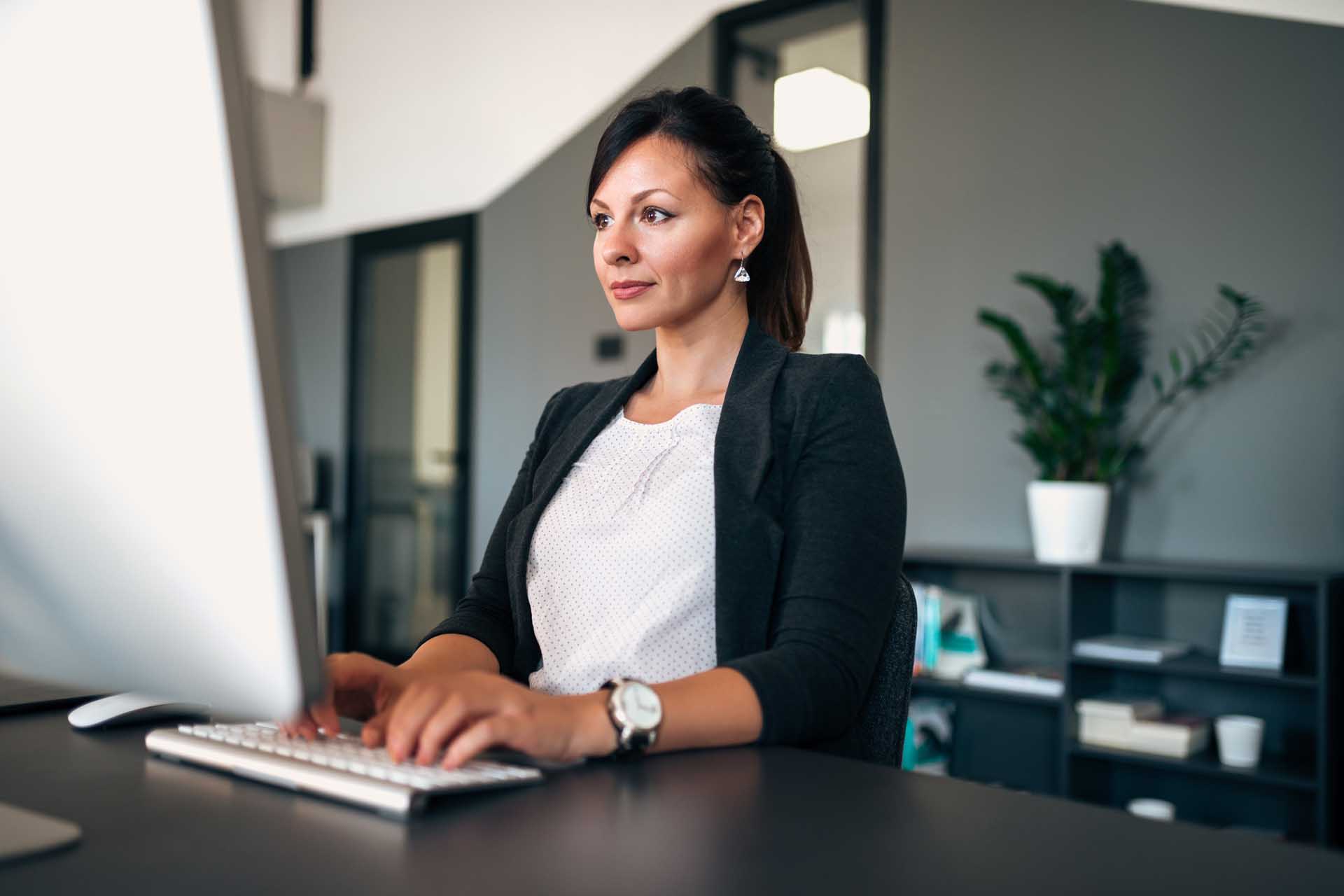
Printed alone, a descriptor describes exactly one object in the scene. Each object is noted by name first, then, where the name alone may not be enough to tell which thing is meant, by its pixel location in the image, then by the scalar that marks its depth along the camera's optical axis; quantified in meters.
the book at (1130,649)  2.88
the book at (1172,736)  2.82
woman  0.85
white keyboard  0.66
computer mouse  0.89
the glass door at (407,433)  5.24
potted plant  3.03
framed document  2.84
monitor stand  0.57
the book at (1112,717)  2.92
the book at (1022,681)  3.09
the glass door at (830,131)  3.87
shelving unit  2.70
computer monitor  0.47
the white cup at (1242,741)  2.77
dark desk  0.55
